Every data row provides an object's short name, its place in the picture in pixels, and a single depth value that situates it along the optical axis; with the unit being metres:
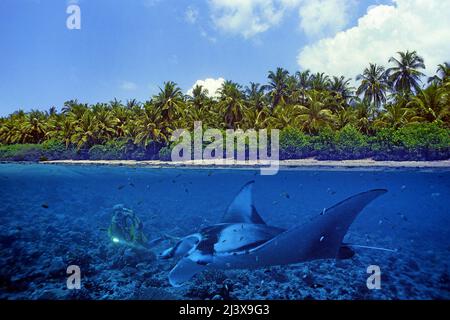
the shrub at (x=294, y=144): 32.16
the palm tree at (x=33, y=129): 51.50
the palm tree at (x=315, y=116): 33.53
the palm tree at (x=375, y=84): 41.68
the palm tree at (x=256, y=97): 40.50
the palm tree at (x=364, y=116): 33.81
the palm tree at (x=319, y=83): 41.16
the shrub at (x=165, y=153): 36.91
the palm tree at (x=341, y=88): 41.62
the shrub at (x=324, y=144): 31.27
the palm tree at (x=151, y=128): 36.41
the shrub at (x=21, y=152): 46.75
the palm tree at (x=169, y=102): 37.94
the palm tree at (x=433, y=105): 27.81
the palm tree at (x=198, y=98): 45.81
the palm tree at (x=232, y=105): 39.19
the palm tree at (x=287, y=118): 34.21
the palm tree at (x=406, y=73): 39.09
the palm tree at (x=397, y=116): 29.44
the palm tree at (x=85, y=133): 41.84
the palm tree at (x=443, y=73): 32.81
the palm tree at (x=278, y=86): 42.25
